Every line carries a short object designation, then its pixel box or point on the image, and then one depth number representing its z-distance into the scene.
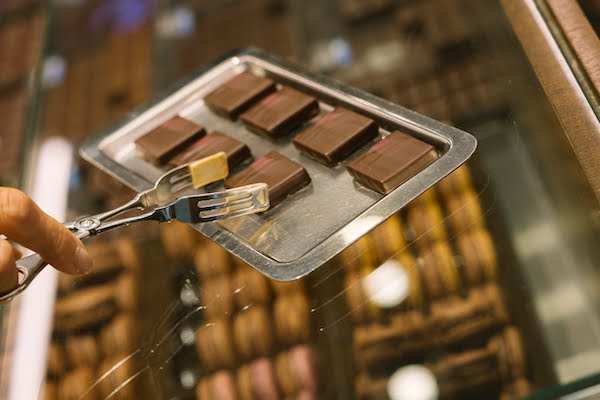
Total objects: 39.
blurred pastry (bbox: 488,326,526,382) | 0.47
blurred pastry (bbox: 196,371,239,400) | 0.50
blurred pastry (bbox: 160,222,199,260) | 0.56
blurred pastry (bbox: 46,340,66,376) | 0.52
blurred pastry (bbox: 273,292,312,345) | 0.51
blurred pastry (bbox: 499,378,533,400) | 0.46
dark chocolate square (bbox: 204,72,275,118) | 0.62
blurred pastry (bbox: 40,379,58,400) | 0.51
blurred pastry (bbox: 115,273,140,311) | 0.55
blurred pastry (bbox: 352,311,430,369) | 0.49
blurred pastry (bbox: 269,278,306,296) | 0.53
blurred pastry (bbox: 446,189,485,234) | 0.53
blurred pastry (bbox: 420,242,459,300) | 0.51
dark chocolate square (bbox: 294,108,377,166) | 0.57
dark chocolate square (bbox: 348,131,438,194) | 0.54
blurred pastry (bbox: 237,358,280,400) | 0.49
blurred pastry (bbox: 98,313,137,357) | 0.53
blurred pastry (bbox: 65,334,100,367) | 0.53
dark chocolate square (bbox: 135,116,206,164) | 0.61
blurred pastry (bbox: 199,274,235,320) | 0.53
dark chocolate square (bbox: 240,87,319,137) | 0.60
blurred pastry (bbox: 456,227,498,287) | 0.51
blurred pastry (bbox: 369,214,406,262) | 0.54
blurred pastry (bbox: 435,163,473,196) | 0.55
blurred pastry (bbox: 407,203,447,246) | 0.54
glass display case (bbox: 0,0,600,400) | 0.48
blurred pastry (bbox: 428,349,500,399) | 0.47
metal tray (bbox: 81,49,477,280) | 0.53
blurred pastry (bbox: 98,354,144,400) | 0.51
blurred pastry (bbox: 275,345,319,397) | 0.49
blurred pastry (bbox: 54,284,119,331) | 0.54
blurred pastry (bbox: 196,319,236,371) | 0.51
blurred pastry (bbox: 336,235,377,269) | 0.53
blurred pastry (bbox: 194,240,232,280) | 0.55
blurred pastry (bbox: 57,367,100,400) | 0.51
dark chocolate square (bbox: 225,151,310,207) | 0.56
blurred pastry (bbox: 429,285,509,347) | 0.49
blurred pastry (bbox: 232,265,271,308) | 0.53
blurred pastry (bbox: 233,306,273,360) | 0.52
